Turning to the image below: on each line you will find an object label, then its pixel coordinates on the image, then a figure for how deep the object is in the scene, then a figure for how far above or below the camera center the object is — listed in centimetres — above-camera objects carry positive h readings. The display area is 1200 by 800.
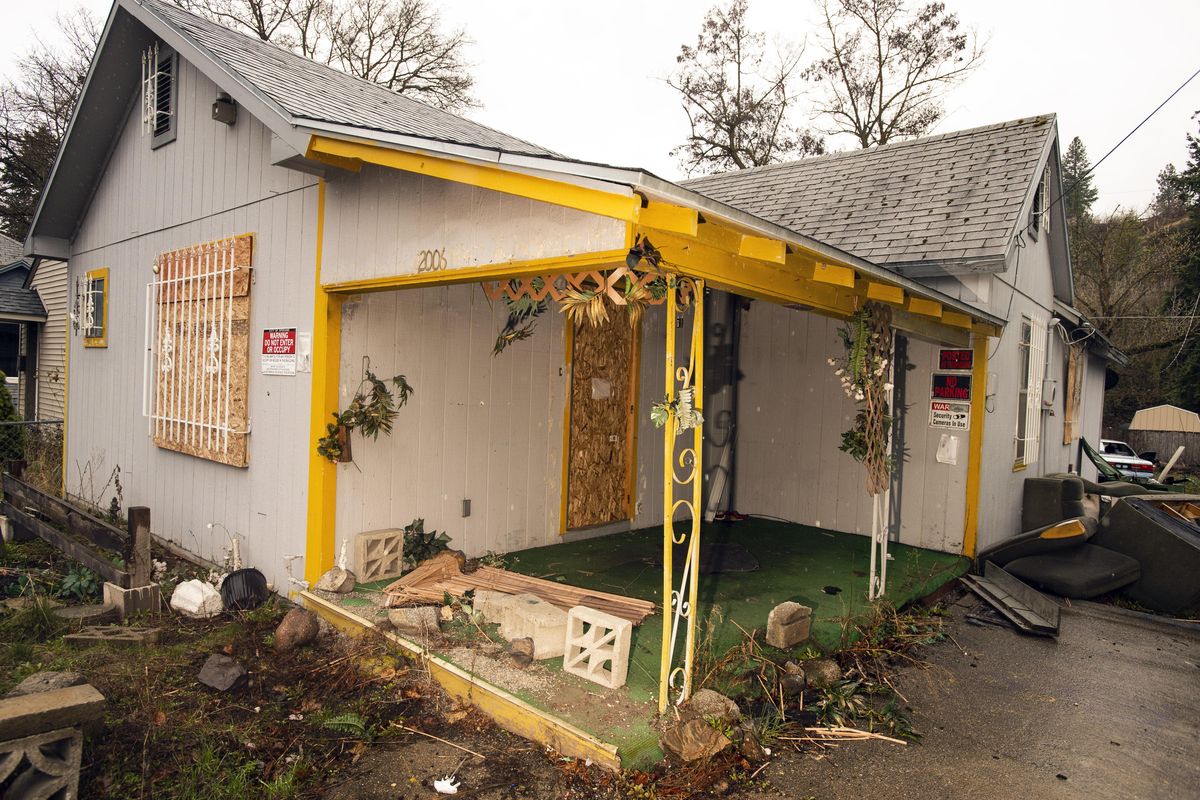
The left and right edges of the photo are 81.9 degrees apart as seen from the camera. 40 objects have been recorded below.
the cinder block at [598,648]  354 -138
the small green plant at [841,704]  375 -175
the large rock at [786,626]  423 -145
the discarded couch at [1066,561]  651 -156
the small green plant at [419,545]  529 -128
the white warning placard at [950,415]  690 -18
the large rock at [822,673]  406 -166
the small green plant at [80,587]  533 -170
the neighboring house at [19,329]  1298 +75
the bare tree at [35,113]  1966 +731
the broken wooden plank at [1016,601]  555 -176
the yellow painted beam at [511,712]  306 -161
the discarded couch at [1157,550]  632 -140
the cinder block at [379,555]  497 -130
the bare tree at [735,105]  2023 +844
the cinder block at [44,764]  260 -154
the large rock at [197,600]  494 -165
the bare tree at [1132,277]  2122 +399
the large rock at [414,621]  417 -147
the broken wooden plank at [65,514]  501 -119
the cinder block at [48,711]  261 -136
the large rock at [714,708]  332 -154
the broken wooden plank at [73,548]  494 -141
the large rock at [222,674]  386 -171
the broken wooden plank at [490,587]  454 -143
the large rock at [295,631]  435 -162
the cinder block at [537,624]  391 -139
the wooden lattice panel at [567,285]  332 +54
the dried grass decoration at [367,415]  480 -27
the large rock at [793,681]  394 -166
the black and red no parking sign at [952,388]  691 +9
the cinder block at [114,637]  438 -171
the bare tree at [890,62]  1831 +909
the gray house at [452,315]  378 +58
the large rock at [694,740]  309 -158
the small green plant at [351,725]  338 -173
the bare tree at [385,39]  1788 +913
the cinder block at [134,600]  484 -163
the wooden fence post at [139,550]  471 -126
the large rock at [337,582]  476 -142
